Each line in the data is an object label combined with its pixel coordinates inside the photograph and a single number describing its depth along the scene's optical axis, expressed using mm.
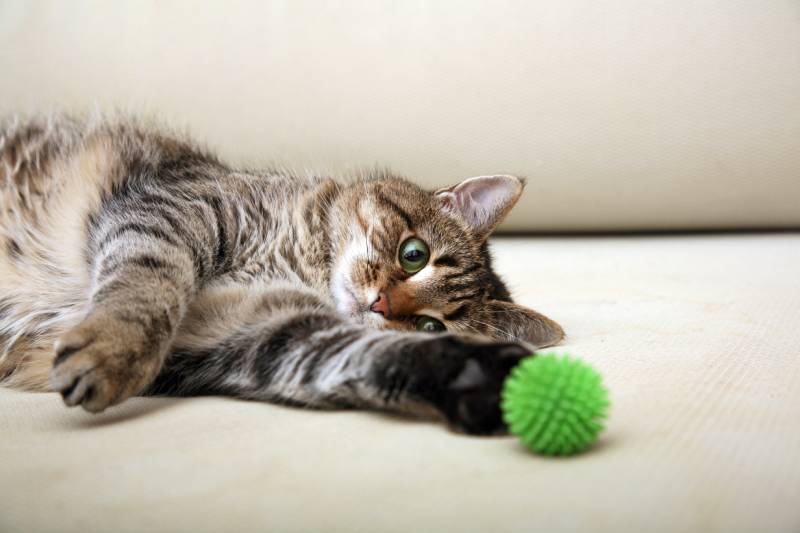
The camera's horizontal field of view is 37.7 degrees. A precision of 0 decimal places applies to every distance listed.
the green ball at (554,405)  479
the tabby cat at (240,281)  527
